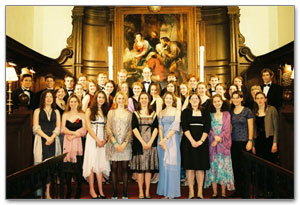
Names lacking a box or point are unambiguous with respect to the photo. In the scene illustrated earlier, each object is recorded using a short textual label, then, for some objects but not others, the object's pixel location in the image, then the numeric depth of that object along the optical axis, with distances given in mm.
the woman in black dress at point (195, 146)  4445
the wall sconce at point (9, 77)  4555
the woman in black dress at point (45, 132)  4738
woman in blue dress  4465
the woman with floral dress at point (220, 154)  4473
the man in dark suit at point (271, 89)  4996
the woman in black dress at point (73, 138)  4570
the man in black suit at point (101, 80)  5258
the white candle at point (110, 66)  4953
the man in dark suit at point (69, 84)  5404
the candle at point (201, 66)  4918
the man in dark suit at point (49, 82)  5418
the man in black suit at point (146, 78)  5312
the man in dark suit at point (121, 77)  5250
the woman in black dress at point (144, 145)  4461
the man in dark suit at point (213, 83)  5453
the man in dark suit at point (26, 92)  4889
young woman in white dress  4551
